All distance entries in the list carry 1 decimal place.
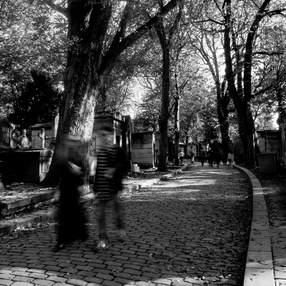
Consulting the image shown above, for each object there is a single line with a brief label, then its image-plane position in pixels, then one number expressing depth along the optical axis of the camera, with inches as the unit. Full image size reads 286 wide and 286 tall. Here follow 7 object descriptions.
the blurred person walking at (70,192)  193.5
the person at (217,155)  1060.6
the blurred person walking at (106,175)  191.6
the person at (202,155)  1252.5
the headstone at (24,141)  770.8
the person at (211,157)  1101.0
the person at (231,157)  1085.8
